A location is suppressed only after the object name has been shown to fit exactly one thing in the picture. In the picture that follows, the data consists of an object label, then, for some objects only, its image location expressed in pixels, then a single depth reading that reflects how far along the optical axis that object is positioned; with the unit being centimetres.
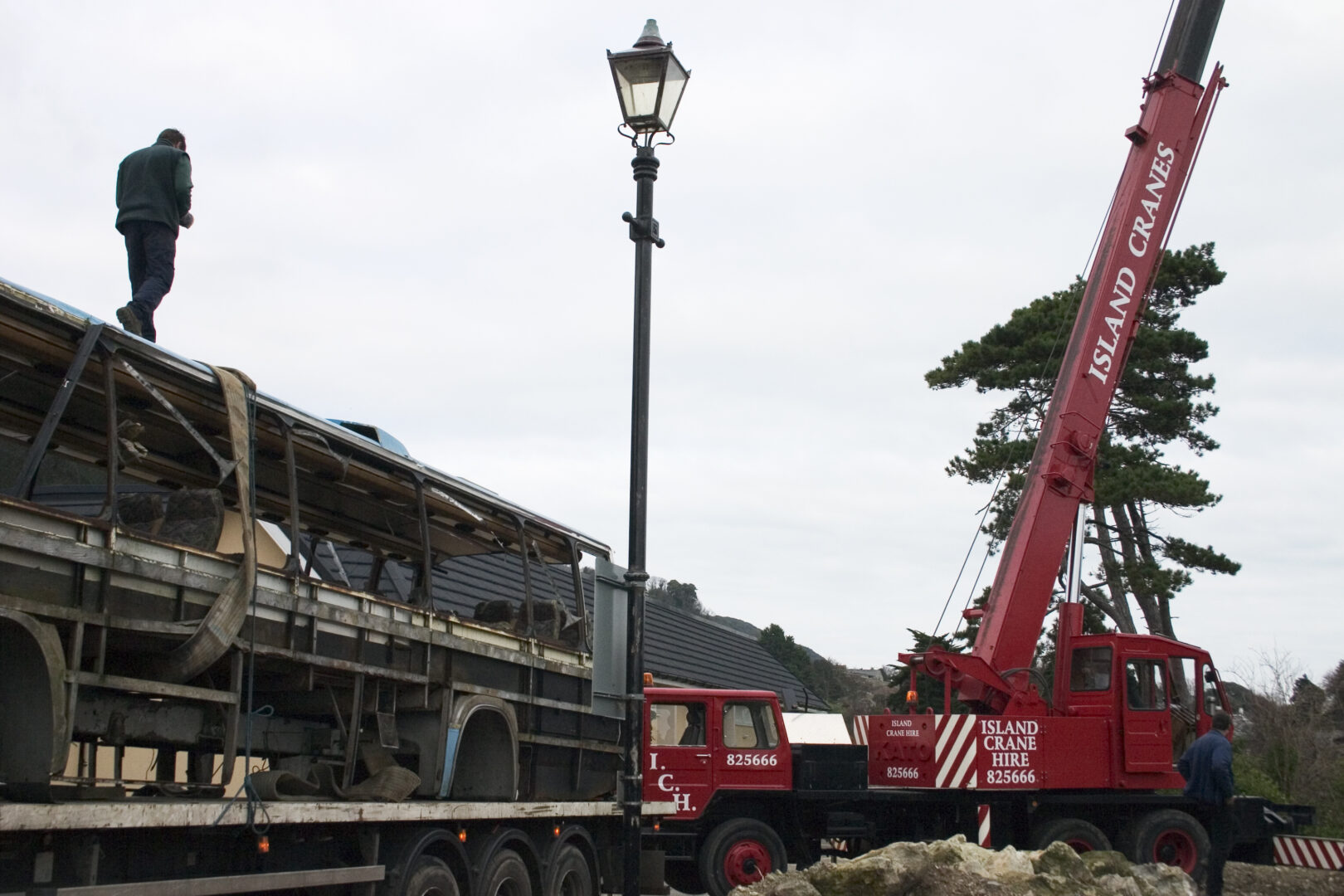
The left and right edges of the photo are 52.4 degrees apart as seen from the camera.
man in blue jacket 1245
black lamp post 800
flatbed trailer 596
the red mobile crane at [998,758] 1507
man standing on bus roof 859
